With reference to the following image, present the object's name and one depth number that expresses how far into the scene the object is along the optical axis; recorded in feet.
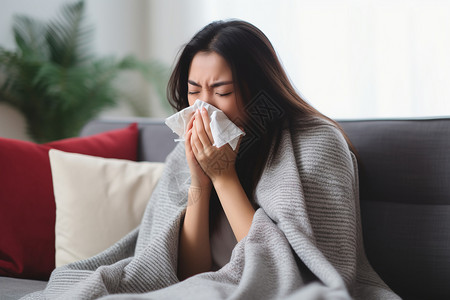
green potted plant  9.14
